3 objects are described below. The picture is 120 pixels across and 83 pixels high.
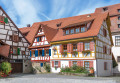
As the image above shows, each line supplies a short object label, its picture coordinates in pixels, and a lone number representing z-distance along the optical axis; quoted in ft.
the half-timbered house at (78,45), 40.69
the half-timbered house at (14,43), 49.88
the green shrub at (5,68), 36.68
